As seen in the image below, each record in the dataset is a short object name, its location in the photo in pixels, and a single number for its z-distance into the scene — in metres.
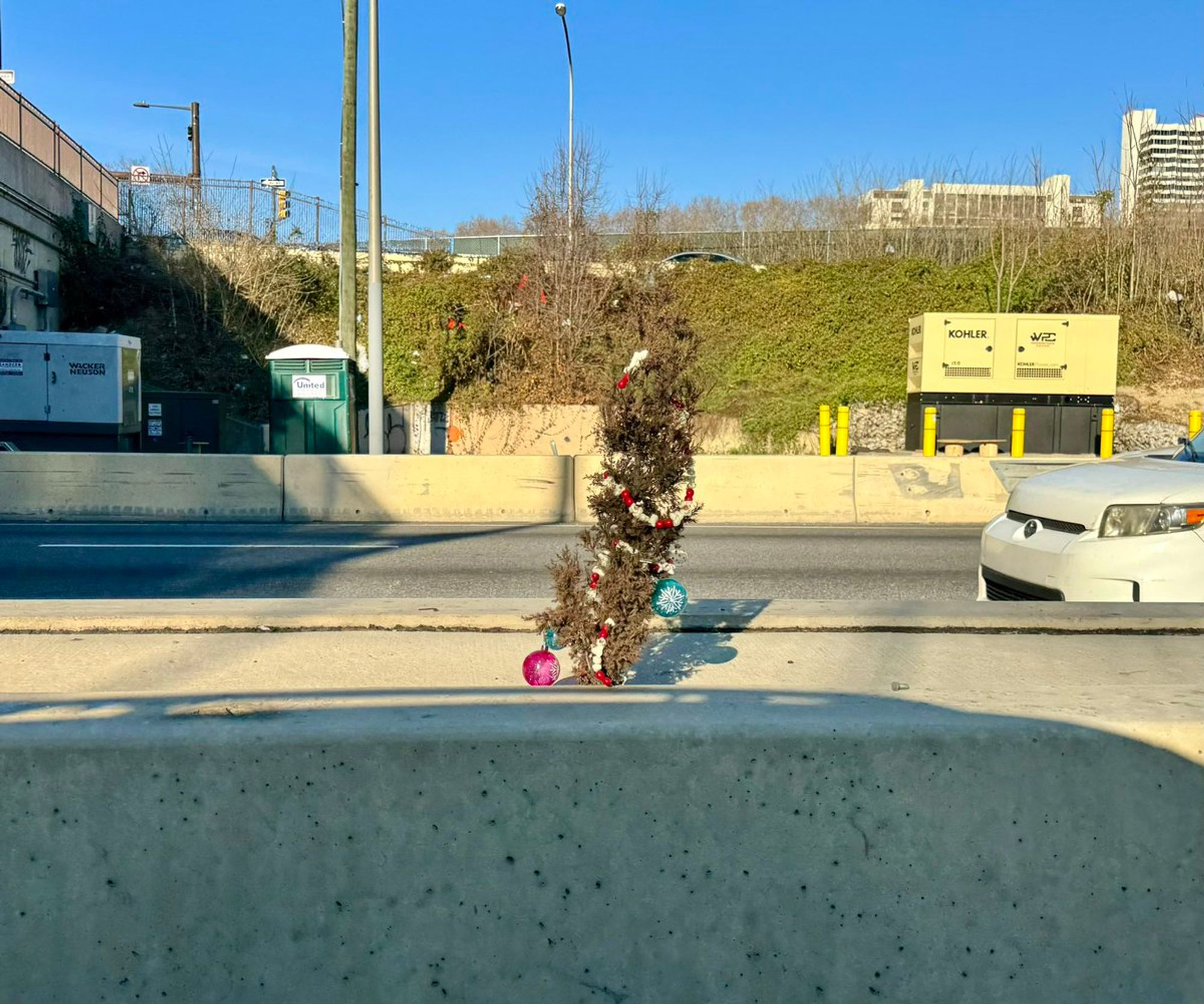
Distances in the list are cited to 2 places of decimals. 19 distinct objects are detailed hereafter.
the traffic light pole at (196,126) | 47.16
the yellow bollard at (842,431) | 20.52
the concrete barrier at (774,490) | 16.08
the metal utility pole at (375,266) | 18.20
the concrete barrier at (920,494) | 16.11
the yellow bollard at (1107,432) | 21.09
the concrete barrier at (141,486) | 15.40
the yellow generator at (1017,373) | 22.62
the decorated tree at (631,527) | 4.17
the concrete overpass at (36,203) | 24.03
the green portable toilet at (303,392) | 21.83
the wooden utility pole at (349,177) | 22.41
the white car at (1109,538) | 6.16
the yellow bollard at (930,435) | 20.83
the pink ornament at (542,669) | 4.06
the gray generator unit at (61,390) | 19.77
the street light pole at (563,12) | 32.03
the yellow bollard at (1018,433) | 20.64
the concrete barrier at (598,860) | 2.51
